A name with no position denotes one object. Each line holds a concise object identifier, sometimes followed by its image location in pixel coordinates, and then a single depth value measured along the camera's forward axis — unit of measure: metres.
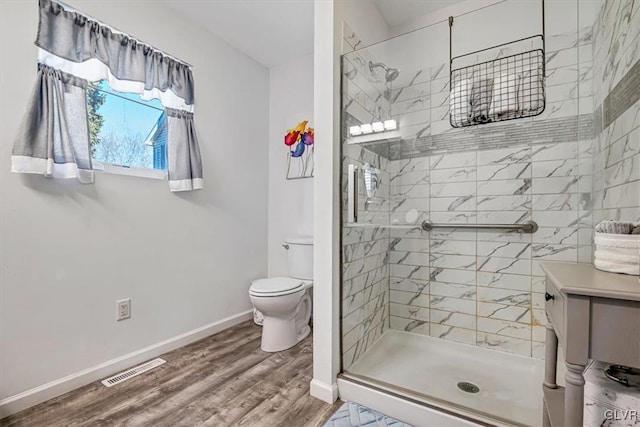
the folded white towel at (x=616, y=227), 0.92
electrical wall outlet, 1.79
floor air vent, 1.67
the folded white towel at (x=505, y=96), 1.73
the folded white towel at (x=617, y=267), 0.89
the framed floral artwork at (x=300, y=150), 2.55
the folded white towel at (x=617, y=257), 0.88
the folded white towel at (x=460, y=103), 1.88
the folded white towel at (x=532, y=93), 1.71
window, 1.74
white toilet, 1.99
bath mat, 1.34
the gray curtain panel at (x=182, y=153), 2.06
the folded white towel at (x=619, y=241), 0.88
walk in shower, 1.59
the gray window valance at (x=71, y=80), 1.44
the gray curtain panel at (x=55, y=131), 1.42
